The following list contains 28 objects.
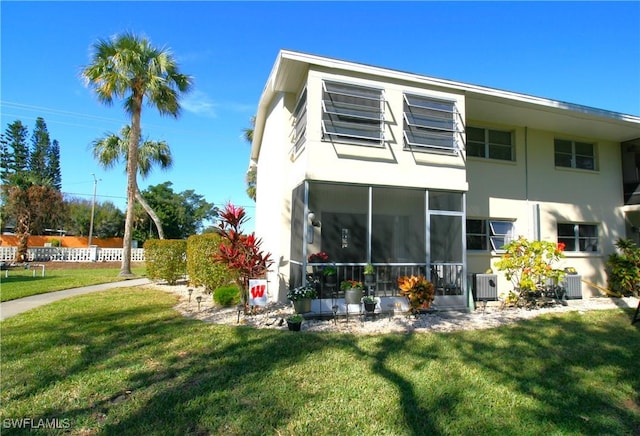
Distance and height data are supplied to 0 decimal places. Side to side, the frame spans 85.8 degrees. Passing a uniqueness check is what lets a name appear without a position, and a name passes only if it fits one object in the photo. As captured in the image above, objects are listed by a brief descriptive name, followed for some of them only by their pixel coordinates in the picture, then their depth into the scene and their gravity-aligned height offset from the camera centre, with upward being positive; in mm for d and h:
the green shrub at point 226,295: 8484 -1206
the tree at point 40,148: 47000 +13193
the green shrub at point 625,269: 10703 -430
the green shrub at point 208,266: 10070 -574
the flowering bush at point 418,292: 7414 -884
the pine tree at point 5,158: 43719 +10744
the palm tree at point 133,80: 14453 +7148
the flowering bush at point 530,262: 8818 -238
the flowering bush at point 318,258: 7929 -216
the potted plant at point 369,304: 7340 -1153
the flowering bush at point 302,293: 7223 -941
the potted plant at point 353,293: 7305 -923
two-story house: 8039 +2109
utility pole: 32869 +3549
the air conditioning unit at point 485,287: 9211 -934
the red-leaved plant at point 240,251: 7699 -95
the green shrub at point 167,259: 13148 -513
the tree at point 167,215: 35075 +3498
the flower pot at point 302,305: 7250 -1194
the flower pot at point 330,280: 7984 -725
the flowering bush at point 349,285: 7416 -771
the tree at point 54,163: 48875 +11463
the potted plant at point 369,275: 7508 -591
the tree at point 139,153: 18906 +5319
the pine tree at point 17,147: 44469 +12455
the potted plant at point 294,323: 6312 -1373
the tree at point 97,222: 36844 +2307
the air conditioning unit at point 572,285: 10070 -912
